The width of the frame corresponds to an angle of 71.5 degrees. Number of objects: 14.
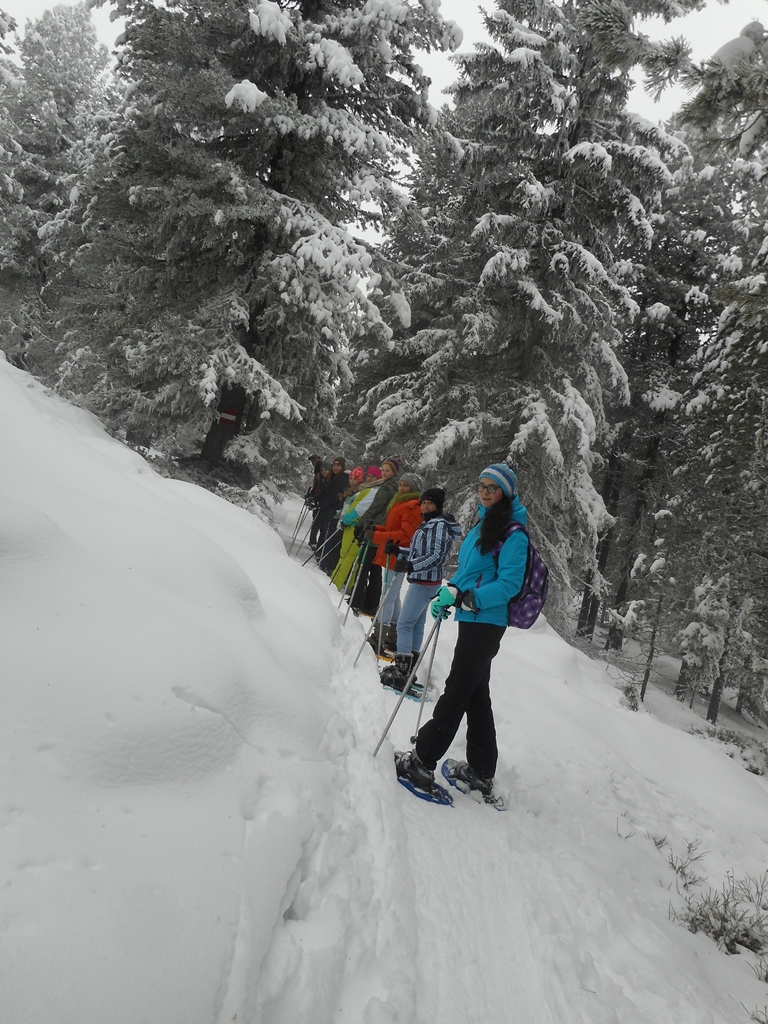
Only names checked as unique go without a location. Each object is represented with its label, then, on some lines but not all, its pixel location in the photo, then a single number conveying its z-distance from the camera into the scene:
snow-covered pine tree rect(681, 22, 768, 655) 7.29
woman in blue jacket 3.57
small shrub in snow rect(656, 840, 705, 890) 3.79
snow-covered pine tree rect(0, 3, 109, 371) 16.91
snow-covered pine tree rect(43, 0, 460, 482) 8.34
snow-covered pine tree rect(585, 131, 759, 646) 14.08
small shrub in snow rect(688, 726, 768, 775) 8.16
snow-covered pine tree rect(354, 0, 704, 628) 10.20
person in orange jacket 6.30
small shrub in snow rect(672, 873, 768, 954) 3.21
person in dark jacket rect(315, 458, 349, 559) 10.38
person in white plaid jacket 5.09
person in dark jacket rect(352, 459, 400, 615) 7.11
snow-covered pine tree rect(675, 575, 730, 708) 12.19
